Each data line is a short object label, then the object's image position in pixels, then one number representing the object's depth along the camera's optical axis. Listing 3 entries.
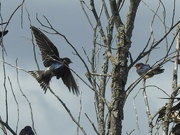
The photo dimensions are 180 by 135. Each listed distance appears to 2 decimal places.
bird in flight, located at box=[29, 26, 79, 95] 15.56
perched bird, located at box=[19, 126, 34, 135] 19.26
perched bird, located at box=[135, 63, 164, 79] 17.01
